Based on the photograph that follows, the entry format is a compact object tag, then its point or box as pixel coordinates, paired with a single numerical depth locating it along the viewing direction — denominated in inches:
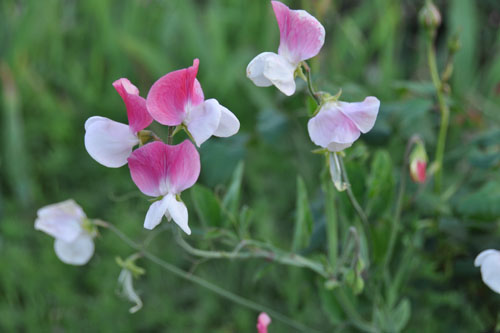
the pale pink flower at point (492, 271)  34.0
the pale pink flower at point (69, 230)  37.4
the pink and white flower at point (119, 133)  33.2
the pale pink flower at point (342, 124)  33.1
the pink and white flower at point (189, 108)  32.7
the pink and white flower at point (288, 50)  33.0
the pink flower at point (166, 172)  32.9
